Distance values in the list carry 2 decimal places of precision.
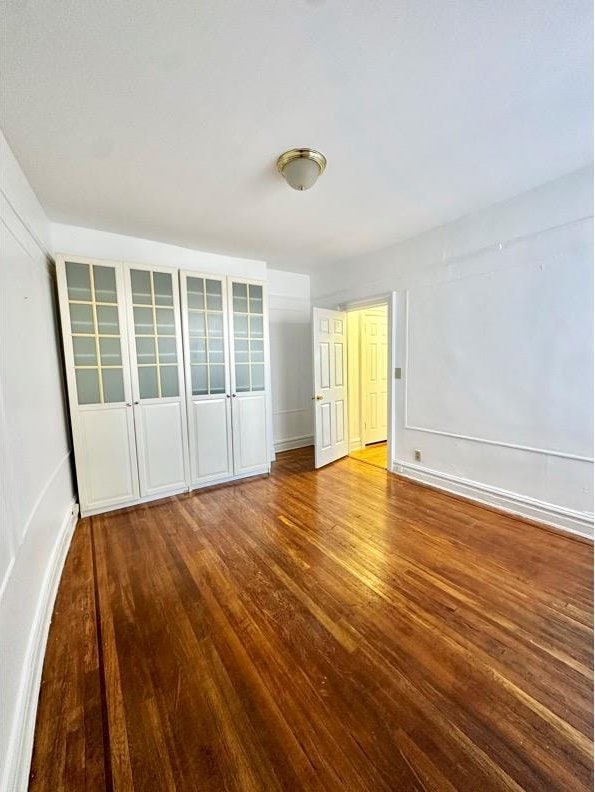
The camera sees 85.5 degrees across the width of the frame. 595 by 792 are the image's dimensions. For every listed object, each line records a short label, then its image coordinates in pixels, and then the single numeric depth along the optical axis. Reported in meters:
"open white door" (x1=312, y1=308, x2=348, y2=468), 3.95
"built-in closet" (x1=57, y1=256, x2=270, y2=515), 2.80
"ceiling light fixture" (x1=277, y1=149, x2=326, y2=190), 1.94
